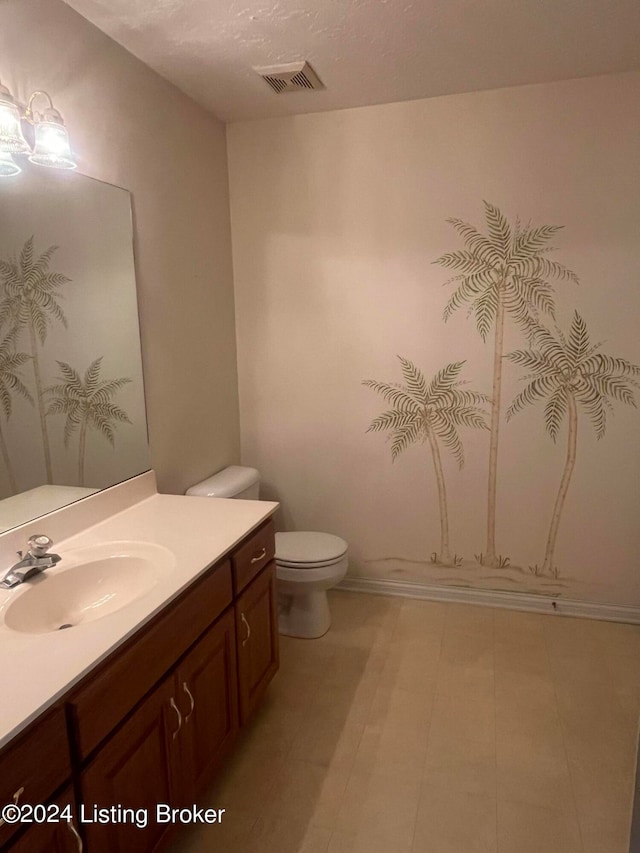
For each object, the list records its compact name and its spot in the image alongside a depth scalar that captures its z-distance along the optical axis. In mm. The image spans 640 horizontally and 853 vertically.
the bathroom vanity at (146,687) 1022
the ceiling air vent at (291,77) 2186
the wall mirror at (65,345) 1580
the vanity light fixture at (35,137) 1430
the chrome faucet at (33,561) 1426
